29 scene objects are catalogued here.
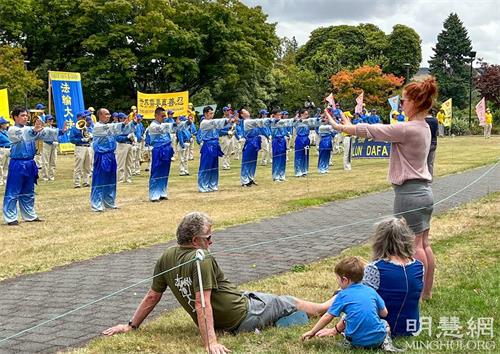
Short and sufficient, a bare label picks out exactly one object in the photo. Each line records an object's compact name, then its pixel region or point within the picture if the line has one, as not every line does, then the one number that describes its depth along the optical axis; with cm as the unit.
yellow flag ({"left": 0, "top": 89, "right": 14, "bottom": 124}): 2051
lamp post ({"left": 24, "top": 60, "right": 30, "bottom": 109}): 3613
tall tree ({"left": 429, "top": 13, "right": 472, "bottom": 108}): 6812
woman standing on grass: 532
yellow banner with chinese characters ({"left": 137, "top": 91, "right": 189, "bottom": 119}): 2702
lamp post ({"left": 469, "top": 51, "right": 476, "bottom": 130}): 5255
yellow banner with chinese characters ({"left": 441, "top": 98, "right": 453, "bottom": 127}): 4033
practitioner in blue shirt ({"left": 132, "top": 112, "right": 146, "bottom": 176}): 2170
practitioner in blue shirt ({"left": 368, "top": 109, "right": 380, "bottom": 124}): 2674
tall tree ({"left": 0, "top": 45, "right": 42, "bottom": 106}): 3192
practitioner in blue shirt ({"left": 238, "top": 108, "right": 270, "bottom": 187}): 1766
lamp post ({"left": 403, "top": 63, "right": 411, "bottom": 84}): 5252
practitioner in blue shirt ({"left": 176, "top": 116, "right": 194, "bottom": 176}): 2172
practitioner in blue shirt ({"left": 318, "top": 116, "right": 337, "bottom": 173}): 2123
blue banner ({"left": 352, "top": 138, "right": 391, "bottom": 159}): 2602
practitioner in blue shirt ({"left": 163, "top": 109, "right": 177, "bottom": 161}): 1606
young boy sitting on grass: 446
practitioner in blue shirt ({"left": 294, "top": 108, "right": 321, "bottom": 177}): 2036
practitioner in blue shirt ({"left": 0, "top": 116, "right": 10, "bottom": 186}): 1894
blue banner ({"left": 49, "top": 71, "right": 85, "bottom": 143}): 2466
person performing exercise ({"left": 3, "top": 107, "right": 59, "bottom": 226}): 1148
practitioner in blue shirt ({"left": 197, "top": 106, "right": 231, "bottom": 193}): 1627
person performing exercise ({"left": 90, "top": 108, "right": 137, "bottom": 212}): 1360
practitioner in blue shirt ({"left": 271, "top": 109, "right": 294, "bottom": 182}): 1895
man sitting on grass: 468
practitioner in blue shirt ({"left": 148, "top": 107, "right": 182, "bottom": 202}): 1487
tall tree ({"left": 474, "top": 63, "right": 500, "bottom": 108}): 5531
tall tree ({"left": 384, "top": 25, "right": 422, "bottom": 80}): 5838
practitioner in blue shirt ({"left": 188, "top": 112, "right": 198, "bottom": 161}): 2218
